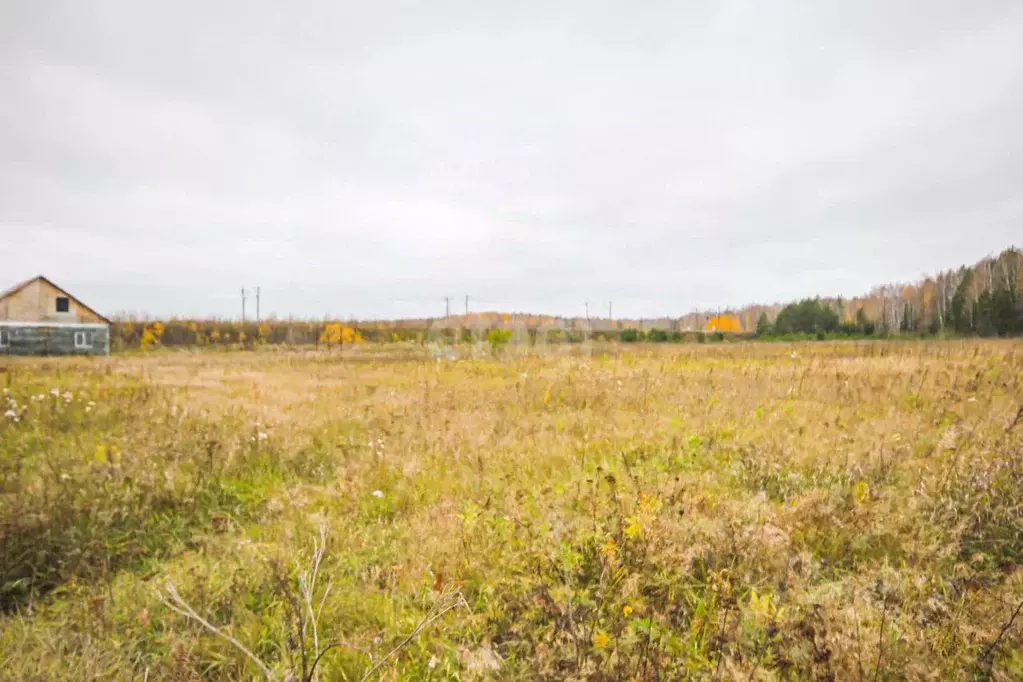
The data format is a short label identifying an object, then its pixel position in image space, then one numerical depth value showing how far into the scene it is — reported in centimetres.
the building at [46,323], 3020
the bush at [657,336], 5533
